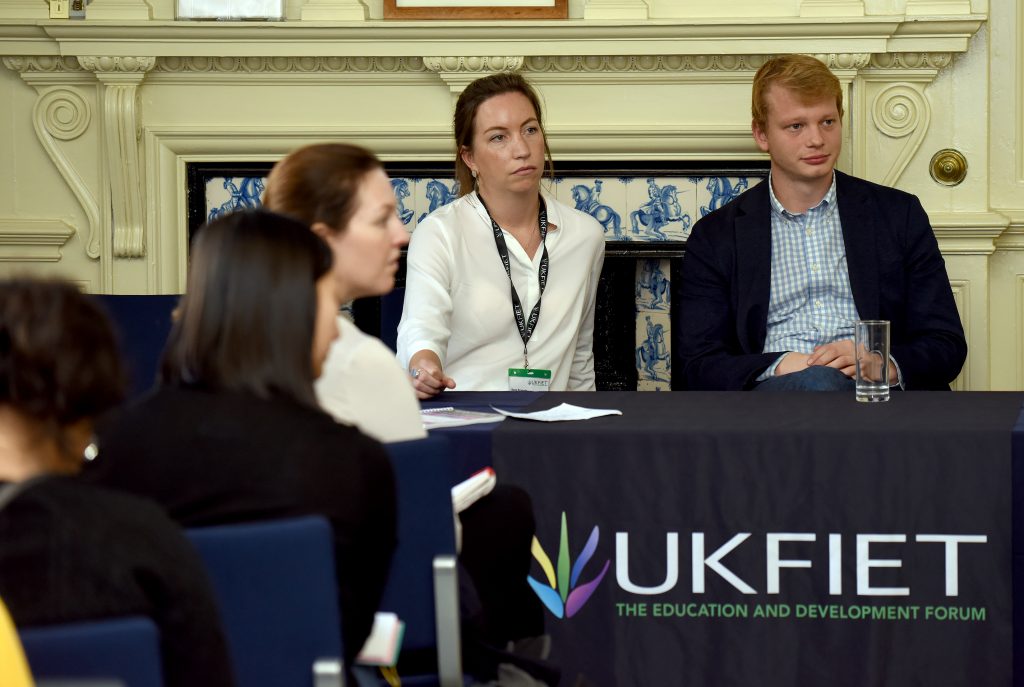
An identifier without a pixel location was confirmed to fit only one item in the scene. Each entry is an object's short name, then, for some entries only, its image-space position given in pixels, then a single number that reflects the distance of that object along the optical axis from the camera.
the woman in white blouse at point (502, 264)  6.82
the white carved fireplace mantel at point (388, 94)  8.48
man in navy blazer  6.72
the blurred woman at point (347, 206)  4.34
